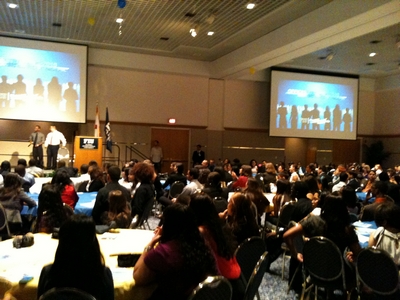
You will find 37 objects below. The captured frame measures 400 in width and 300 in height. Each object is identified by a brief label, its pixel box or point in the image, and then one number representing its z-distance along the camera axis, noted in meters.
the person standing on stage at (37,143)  13.41
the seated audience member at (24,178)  6.62
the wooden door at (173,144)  16.48
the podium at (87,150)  12.34
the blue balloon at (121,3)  8.59
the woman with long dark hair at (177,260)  2.36
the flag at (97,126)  13.64
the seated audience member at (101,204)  5.04
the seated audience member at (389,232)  3.54
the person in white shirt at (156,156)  15.62
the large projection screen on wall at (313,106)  16.47
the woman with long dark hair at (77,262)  2.14
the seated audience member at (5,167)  7.59
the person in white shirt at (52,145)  13.22
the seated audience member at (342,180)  8.34
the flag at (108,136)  13.53
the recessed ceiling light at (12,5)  10.29
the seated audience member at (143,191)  5.68
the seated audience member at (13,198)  5.14
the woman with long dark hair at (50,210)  3.96
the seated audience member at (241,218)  3.89
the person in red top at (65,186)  5.42
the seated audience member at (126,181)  7.24
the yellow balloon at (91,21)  10.62
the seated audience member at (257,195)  5.71
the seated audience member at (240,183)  8.10
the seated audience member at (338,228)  3.89
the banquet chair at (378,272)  3.19
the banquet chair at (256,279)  2.77
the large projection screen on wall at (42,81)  13.39
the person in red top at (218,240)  2.84
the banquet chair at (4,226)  4.88
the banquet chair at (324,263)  3.55
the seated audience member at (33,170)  9.24
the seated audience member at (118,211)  4.60
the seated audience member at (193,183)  6.47
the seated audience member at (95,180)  7.10
